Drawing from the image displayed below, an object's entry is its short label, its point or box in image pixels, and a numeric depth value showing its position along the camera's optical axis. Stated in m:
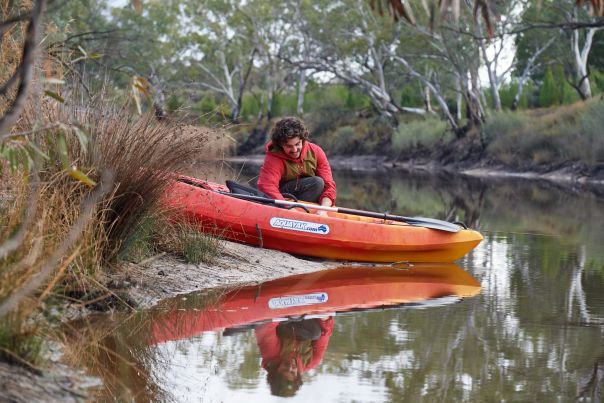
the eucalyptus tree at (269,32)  52.06
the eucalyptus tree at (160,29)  57.66
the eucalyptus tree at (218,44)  54.78
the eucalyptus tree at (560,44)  33.19
